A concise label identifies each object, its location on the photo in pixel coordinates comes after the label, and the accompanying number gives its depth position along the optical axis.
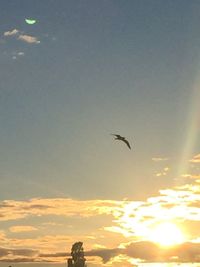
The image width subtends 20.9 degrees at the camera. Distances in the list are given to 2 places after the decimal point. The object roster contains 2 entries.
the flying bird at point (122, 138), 68.43
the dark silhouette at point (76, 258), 185.55
